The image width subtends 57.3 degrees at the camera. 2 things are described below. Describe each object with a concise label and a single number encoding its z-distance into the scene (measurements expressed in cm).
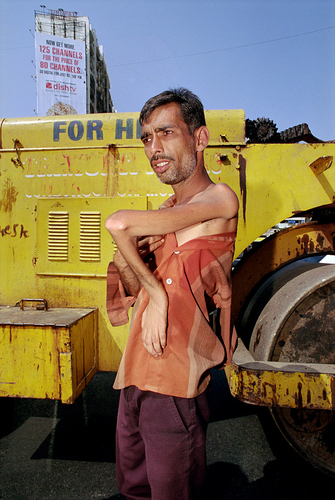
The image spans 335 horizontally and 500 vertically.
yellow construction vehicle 183
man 99
